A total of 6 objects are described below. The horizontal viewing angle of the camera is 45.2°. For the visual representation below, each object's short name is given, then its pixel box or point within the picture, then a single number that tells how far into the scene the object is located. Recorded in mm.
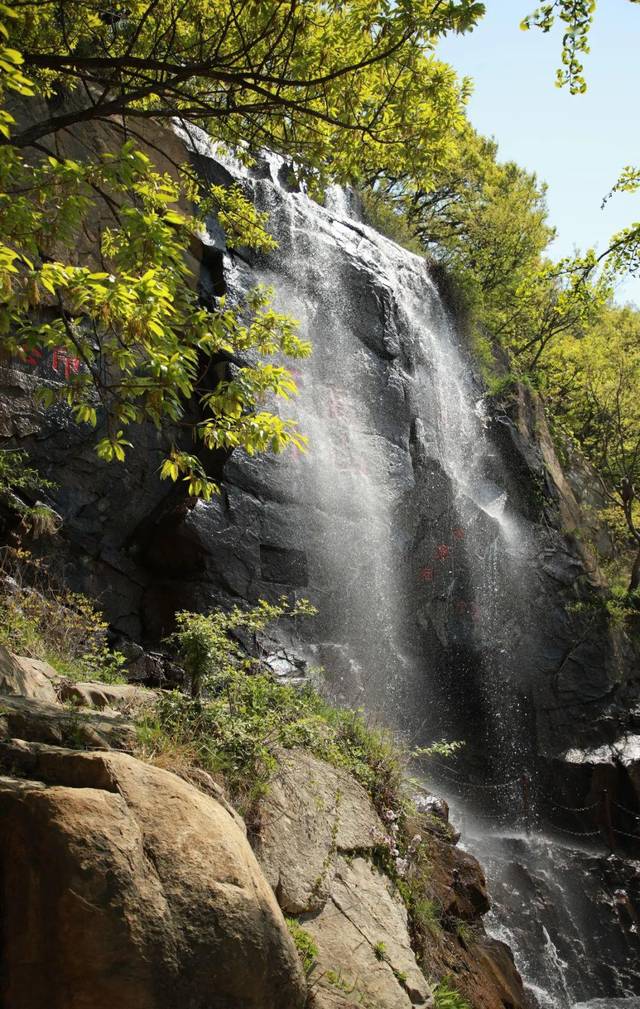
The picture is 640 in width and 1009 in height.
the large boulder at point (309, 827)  4766
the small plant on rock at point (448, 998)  5156
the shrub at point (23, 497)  8828
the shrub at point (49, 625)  6340
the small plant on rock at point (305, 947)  4186
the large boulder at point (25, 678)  4648
